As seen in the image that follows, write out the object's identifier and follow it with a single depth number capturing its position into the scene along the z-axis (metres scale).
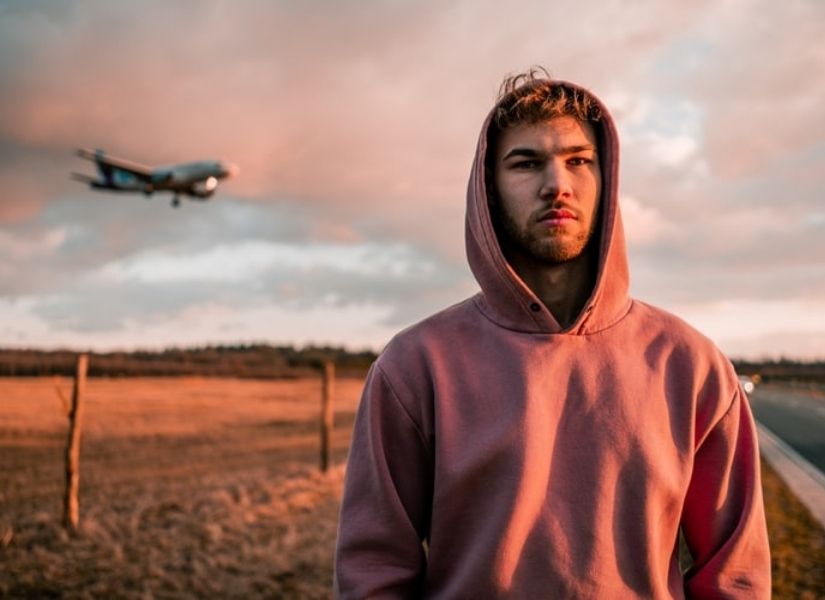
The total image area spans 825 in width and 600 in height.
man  1.84
